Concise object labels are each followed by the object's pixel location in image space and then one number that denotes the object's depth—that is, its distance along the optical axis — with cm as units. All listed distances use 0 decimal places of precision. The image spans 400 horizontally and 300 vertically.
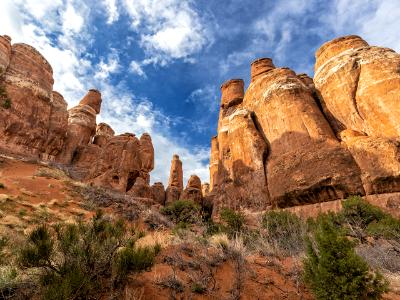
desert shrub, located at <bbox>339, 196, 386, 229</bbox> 1370
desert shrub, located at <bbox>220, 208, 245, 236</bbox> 1638
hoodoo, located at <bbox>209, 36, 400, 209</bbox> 1744
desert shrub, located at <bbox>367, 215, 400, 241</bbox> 1030
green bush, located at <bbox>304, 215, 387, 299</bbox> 423
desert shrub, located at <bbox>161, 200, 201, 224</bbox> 2042
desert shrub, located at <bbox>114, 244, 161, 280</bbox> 439
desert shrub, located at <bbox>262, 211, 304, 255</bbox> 968
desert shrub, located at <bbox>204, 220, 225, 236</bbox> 1432
